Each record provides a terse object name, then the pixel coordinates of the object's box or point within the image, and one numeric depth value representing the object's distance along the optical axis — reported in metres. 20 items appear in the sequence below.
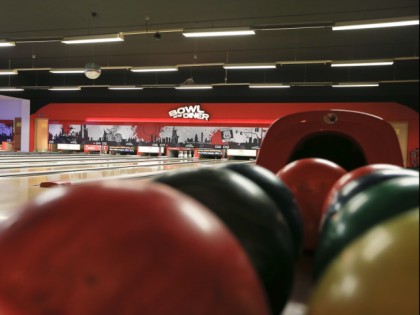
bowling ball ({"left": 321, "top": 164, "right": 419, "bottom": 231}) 0.80
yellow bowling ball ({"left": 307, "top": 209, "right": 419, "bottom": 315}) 0.40
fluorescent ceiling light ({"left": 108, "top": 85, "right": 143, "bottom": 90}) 10.56
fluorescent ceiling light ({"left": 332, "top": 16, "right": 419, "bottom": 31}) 4.99
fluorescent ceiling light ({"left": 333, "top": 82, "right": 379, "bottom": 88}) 9.47
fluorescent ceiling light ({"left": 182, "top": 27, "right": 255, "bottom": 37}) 5.68
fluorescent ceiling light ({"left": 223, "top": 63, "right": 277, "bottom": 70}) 7.94
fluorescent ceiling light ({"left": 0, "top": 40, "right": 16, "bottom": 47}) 6.64
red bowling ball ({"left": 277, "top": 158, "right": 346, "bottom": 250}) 1.17
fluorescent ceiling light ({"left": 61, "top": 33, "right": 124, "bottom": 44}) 6.09
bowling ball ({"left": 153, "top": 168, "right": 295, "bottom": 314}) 0.66
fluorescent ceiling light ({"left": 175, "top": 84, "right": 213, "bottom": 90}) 9.82
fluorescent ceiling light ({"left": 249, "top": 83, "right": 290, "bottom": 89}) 9.75
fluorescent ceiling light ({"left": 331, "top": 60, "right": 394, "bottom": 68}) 7.22
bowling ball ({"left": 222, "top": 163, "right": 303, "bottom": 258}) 0.92
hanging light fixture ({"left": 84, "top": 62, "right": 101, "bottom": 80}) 7.57
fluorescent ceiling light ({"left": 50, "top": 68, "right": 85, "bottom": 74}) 8.73
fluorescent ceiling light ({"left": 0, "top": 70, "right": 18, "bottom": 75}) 9.67
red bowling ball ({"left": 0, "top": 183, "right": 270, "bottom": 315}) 0.42
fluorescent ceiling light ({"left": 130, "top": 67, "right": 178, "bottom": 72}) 8.34
